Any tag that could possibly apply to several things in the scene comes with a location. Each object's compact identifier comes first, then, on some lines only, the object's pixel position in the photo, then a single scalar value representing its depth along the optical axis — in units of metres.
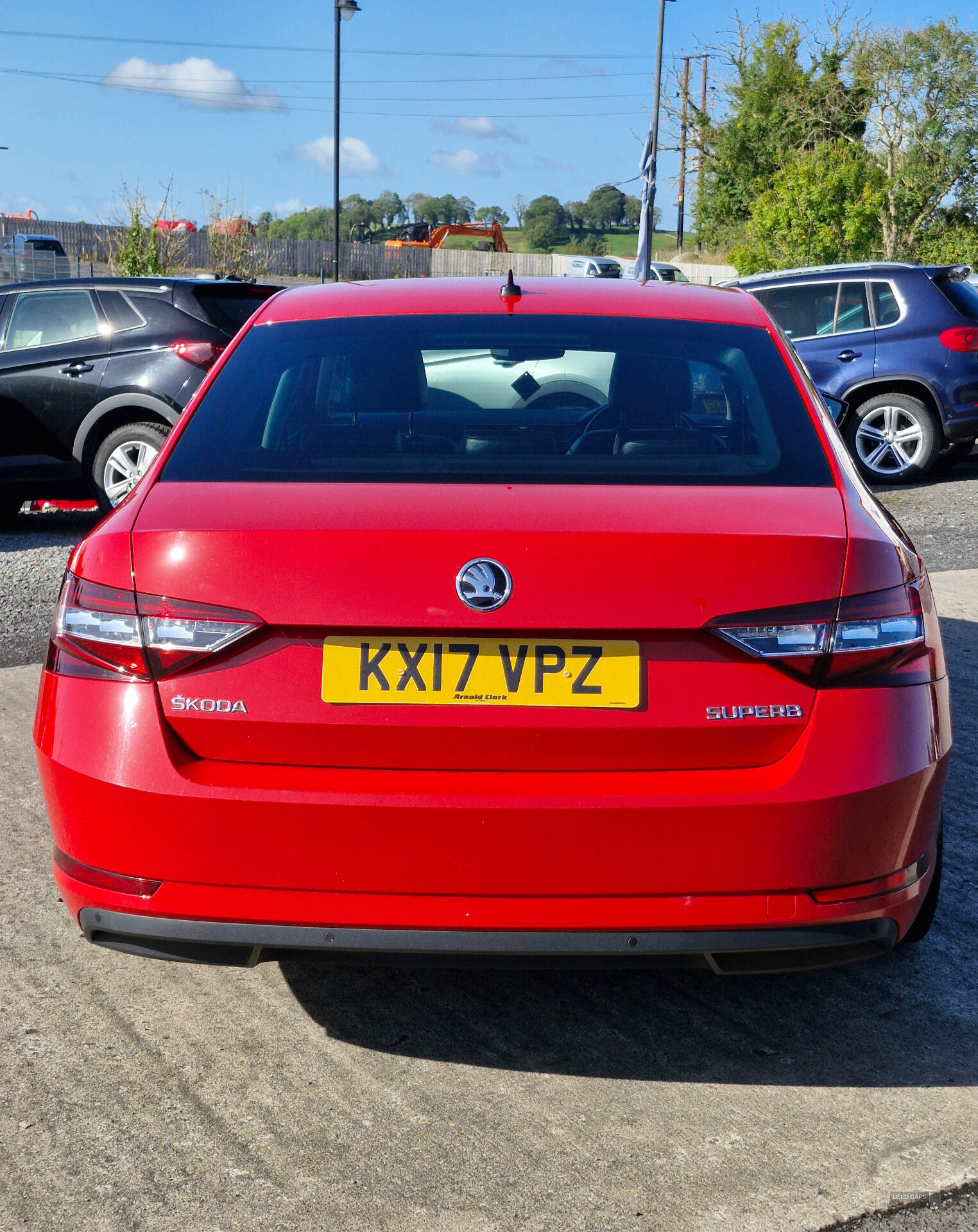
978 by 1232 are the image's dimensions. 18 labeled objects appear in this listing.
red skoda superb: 2.41
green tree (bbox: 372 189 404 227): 125.94
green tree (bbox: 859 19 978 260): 33.12
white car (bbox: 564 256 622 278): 48.34
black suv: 9.73
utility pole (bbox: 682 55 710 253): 46.97
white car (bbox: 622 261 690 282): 39.17
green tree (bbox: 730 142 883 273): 26.53
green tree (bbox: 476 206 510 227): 132.12
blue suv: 11.54
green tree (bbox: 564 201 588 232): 133.50
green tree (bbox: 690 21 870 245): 38.59
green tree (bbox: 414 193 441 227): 128.25
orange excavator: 59.53
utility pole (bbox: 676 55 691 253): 45.47
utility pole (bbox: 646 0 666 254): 37.81
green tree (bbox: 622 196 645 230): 137.75
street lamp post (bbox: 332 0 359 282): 28.52
